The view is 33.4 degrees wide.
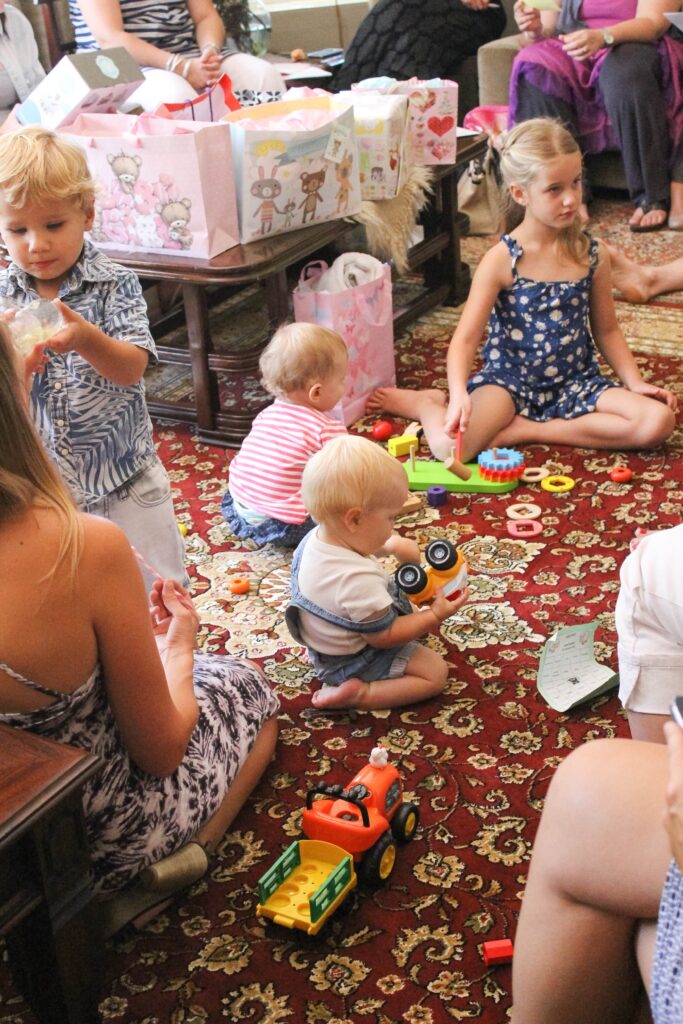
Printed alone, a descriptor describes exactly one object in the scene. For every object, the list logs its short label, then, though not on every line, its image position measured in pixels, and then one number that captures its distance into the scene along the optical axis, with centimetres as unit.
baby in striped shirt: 221
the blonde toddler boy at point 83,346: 172
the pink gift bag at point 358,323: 266
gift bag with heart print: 311
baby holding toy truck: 171
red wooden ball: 269
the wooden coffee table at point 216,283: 253
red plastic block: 133
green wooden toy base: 243
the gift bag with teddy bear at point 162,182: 247
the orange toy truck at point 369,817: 146
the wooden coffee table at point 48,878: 102
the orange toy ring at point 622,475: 241
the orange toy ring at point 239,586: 215
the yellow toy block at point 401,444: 257
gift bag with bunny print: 253
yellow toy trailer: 137
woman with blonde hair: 115
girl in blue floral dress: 249
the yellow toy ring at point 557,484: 240
